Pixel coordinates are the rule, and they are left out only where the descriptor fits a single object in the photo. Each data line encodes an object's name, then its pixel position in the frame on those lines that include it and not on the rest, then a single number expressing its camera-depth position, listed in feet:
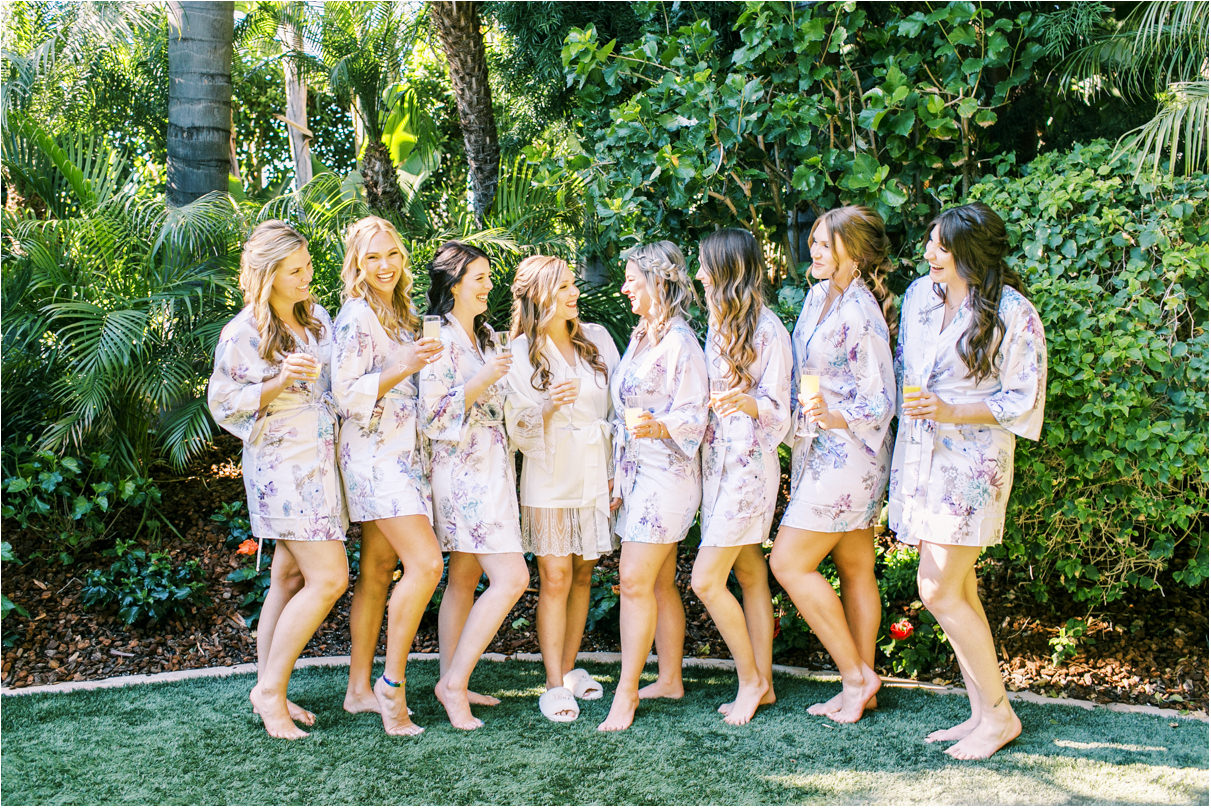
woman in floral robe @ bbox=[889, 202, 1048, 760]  12.00
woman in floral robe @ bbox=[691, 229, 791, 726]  13.43
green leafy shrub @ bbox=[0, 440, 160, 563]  18.28
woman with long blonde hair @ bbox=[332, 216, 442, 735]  13.00
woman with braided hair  13.44
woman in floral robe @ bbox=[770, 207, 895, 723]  13.21
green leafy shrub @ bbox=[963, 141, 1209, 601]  13.44
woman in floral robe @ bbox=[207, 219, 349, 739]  12.75
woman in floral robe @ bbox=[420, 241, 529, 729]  13.30
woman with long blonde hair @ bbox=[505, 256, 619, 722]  14.02
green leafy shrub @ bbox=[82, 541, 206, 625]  17.30
